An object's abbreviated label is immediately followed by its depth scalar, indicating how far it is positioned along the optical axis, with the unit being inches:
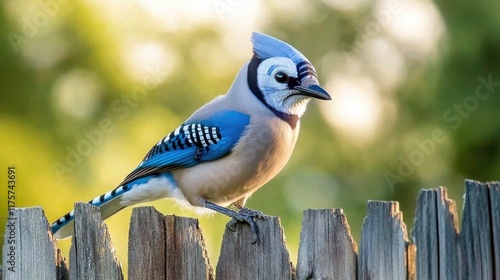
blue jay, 278.8
